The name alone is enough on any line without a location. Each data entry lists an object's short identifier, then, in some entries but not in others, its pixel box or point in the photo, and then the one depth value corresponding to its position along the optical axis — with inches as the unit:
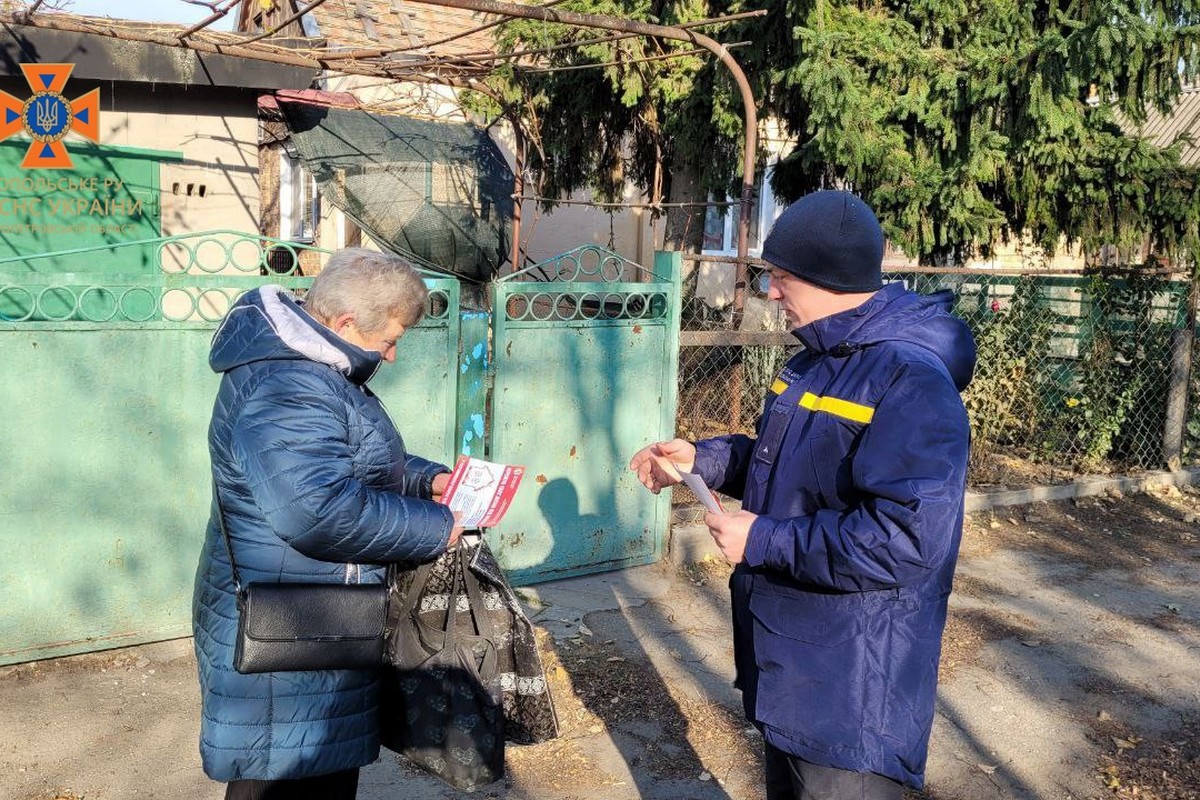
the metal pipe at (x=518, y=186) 349.7
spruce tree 284.4
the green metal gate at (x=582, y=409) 216.1
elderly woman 90.0
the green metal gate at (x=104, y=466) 167.2
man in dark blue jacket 80.5
